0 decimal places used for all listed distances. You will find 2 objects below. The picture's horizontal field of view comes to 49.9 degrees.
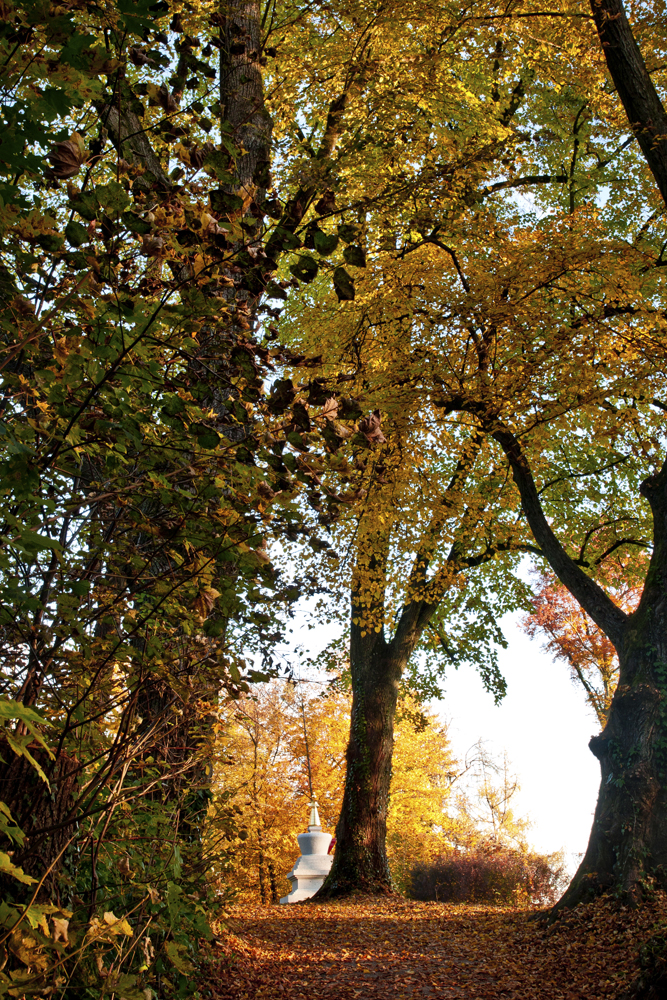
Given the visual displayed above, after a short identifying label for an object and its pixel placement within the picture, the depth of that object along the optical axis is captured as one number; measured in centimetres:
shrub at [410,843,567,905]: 1653
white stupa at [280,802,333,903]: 1347
